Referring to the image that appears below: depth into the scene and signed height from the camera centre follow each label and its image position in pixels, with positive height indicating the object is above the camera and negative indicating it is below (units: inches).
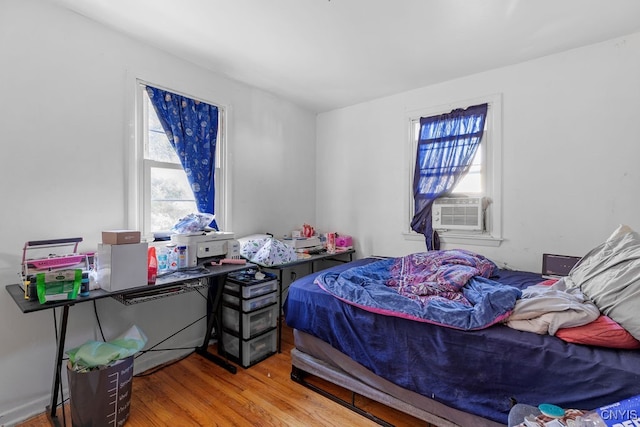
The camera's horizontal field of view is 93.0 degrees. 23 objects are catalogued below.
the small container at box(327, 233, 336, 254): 139.4 -15.8
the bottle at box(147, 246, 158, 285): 76.2 -15.3
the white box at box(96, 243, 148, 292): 68.4 -13.9
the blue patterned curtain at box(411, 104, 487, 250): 117.0 +21.5
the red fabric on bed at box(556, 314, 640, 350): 50.1 -21.3
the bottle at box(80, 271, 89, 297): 66.5 -17.5
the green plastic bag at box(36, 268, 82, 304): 59.6 -16.0
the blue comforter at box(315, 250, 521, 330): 62.2 -20.7
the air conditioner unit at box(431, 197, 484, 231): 113.3 -1.9
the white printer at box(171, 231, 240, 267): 91.1 -11.9
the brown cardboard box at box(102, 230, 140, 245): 69.6 -7.3
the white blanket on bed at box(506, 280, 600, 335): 54.2 -19.1
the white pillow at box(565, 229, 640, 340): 51.6 -13.7
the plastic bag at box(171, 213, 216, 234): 92.0 -5.3
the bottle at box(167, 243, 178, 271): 87.7 -15.0
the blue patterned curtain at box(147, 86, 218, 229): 99.7 +25.0
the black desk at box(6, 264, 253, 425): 61.3 -19.9
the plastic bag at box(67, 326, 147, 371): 67.1 -33.8
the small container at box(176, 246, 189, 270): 89.2 -15.2
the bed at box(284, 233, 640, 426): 49.8 -30.1
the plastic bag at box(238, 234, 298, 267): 106.4 -16.1
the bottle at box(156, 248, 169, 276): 86.4 -15.4
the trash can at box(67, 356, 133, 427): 65.1 -41.3
